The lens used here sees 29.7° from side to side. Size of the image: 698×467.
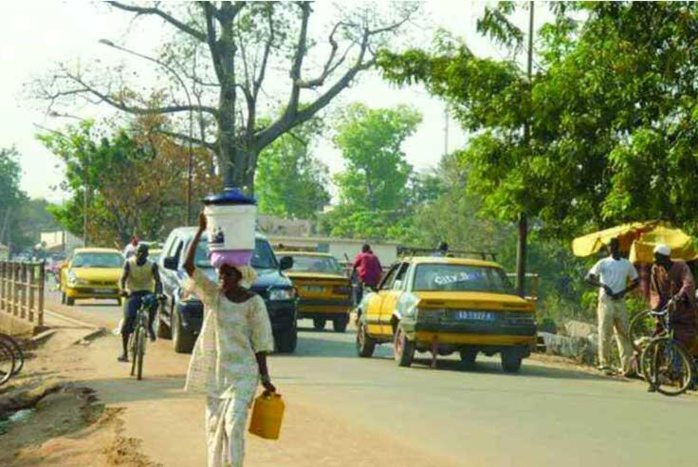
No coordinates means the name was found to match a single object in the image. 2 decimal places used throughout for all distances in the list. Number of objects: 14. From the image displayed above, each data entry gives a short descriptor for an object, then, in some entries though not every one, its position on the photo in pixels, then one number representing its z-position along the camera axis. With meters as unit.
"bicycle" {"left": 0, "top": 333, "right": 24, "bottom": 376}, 19.59
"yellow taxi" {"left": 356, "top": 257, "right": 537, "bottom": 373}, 17.77
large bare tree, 46.50
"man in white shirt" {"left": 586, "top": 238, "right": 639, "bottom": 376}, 18.77
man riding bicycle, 18.02
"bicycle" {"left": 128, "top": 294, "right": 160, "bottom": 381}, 16.44
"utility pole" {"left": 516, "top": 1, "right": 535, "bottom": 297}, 23.95
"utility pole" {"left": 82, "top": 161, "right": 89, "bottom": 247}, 71.12
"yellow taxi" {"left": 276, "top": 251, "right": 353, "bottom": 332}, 26.58
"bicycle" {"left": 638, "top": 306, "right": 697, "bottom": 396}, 16.03
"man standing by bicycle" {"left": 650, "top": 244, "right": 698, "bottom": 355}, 16.44
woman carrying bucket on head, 8.61
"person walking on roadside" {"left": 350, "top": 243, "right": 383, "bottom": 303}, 30.03
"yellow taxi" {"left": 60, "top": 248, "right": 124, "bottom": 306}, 37.94
